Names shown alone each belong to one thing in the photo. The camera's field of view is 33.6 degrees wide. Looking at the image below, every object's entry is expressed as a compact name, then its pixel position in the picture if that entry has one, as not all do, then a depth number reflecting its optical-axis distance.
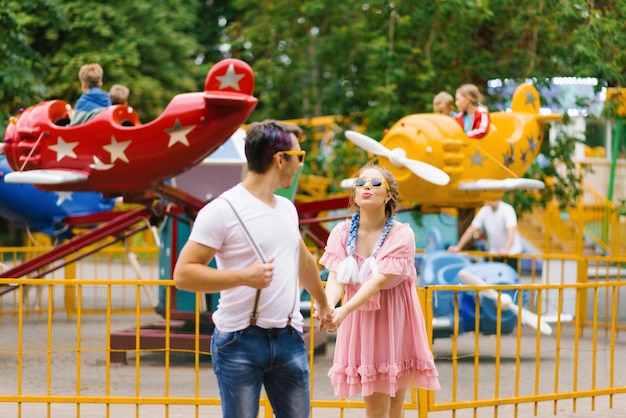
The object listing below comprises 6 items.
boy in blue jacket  8.34
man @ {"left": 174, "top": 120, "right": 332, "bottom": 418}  3.85
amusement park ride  8.03
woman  5.06
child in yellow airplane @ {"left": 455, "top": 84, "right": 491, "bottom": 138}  9.76
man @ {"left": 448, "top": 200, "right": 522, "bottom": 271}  10.89
